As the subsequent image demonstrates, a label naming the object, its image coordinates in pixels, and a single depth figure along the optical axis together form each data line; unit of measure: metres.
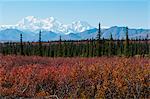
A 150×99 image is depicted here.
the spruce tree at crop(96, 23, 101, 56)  72.80
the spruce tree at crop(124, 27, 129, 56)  75.38
